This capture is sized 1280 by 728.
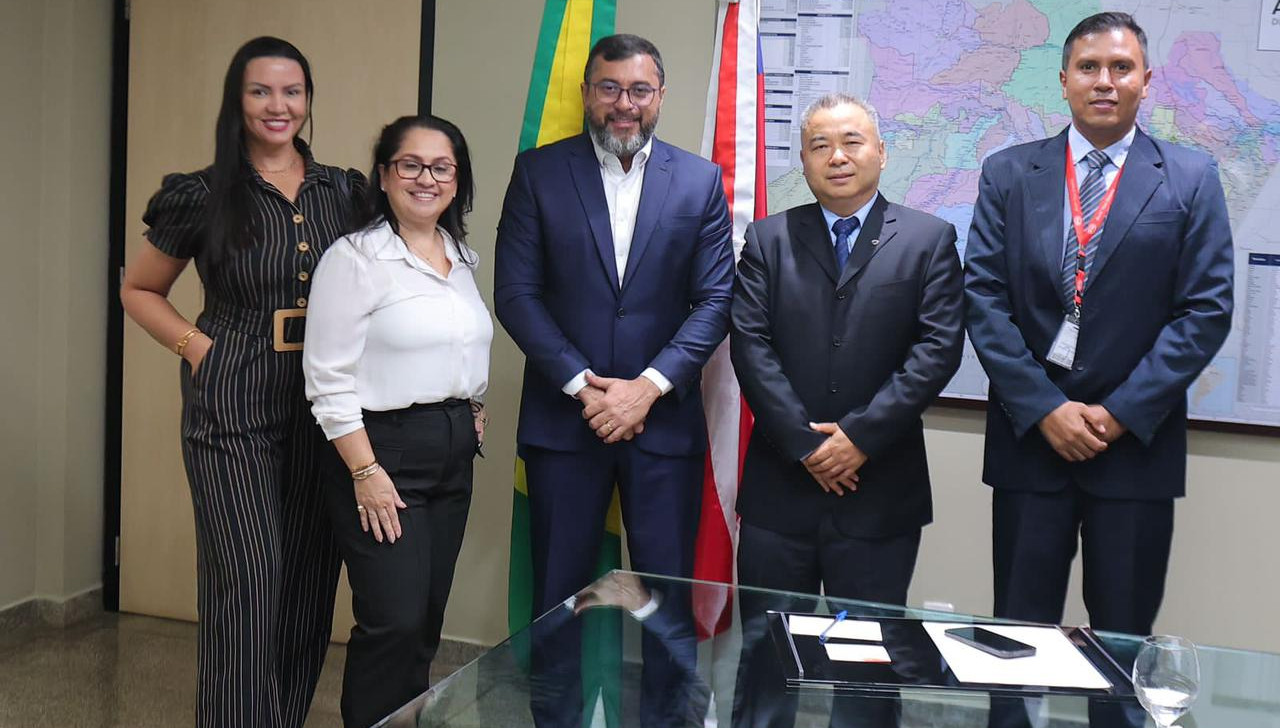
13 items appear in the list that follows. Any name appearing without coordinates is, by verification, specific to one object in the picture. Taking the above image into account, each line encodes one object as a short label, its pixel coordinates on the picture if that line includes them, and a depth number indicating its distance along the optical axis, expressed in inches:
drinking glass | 56.2
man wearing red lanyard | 101.0
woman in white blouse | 95.0
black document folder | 61.2
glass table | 58.1
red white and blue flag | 120.6
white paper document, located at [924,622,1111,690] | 62.3
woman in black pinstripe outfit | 97.6
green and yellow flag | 125.3
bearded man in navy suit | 112.5
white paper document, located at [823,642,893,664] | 64.7
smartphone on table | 66.0
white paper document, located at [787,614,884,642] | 68.8
